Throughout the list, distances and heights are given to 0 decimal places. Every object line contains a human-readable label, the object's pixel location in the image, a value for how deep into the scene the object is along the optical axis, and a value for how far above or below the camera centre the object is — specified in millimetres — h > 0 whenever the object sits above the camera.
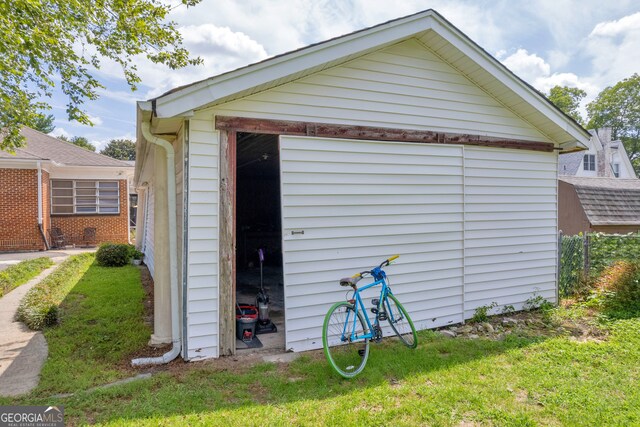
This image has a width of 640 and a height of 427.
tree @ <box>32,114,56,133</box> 38338 +9464
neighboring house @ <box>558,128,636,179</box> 23844 +3218
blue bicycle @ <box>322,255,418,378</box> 3756 -1263
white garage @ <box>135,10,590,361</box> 3992 +449
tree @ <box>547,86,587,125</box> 38625 +11942
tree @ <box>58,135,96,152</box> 45156 +8970
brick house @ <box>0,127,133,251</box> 12883 +673
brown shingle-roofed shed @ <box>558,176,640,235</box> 13672 +95
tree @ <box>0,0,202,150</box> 5152 +2660
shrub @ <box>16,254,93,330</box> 5316 -1444
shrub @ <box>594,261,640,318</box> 5727 -1322
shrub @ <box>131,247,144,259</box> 11695 -1308
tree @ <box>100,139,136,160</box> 46312 +8052
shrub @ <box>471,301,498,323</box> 5496 -1536
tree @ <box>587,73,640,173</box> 36875 +10042
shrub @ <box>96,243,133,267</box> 10719 -1226
